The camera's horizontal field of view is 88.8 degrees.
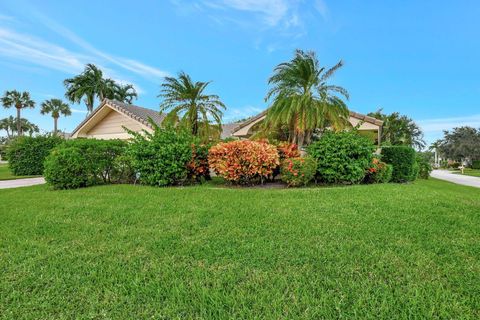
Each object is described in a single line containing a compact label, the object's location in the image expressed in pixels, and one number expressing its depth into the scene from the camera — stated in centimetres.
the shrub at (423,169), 1602
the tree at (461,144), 3994
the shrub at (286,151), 862
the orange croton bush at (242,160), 759
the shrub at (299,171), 761
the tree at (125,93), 3456
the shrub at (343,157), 775
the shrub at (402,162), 1034
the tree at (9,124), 6581
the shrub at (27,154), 1606
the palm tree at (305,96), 1004
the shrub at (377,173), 848
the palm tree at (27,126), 6153
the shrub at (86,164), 783
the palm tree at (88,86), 3112
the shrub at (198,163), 814
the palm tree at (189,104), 1187
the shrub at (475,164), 3934
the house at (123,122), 1380
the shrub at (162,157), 768
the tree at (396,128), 3081
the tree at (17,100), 4150
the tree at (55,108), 4741
